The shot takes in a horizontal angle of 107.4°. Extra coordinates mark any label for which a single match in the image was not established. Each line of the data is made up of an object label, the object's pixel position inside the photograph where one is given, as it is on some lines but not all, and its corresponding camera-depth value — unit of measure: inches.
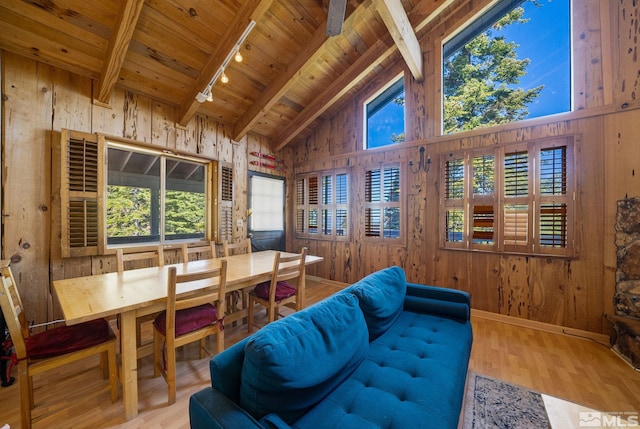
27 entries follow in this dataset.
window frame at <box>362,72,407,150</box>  149.0
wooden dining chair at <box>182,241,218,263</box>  104.9
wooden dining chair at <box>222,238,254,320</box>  107.6
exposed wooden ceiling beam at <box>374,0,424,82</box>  100.0
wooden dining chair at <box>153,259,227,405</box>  63.0
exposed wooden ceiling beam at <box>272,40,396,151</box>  131.0
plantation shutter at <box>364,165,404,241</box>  147.3
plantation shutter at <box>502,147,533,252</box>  108.8
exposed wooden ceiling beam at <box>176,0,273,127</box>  89.4
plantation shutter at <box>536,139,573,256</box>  101.9
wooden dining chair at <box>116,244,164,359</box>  73.4
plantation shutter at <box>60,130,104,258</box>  96.5
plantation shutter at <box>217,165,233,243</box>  151.7
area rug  58.1
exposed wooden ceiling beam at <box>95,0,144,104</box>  80.2
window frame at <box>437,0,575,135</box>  118.2
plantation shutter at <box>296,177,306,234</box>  194.5
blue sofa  34.8
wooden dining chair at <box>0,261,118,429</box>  53.0
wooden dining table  54.9
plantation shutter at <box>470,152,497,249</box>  116.9
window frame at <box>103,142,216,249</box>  114.4
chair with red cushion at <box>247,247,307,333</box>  92.8
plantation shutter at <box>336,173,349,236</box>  169.5
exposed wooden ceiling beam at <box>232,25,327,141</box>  112.3
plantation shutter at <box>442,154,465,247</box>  124.6
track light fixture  92.1
